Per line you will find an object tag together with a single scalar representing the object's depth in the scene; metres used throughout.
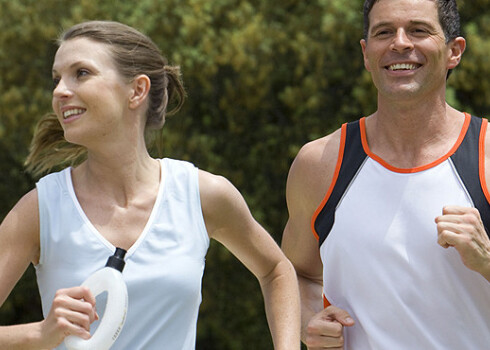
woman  5.85
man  5.95
